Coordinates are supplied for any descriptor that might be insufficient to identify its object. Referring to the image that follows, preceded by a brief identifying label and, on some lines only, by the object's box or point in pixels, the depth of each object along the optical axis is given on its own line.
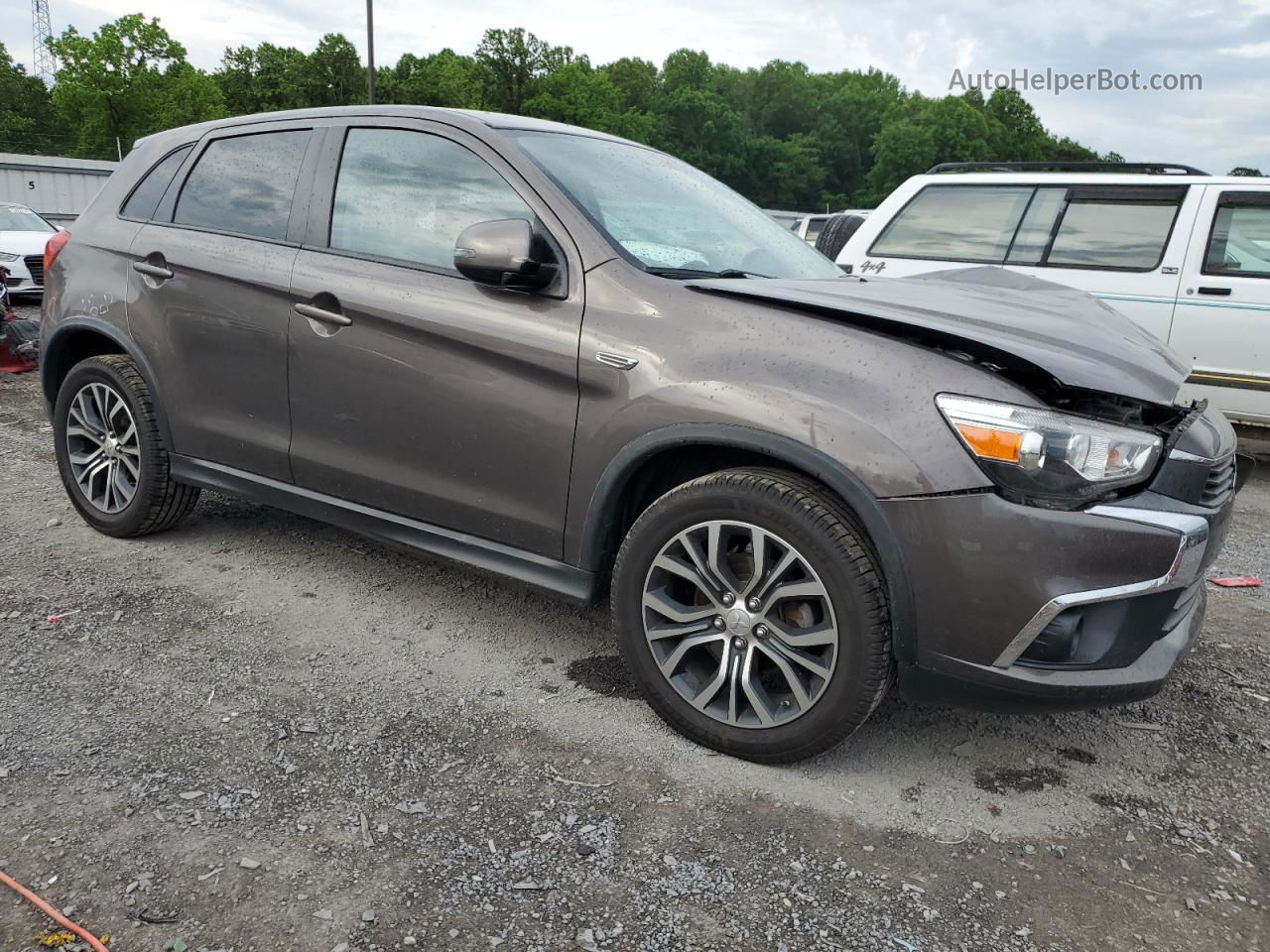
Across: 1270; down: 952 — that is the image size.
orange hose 1.97
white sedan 12.97
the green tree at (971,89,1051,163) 91.19
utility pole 23.59
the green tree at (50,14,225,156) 46.84
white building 29.95
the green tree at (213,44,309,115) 59.56
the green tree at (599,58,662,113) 91.81
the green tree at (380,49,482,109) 61.88
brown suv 2.37
